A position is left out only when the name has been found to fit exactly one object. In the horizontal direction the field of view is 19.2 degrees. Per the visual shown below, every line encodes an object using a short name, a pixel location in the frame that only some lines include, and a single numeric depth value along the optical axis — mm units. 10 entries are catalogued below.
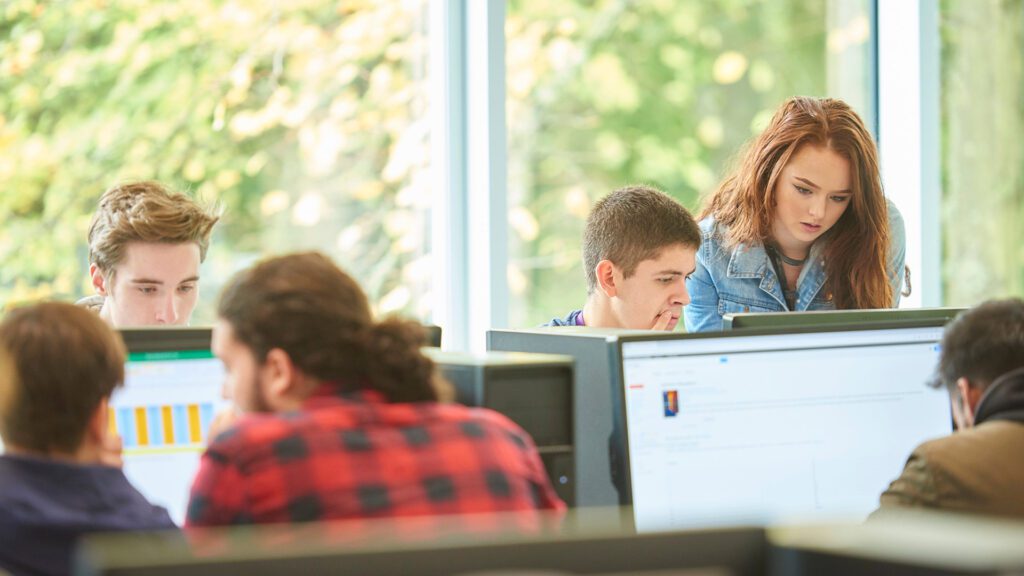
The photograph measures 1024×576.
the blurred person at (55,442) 3643
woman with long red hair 4709
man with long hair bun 3593
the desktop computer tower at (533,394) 3833
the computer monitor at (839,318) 4117
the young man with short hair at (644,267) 4538
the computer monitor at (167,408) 3887
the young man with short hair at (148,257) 4400
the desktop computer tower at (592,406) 3987
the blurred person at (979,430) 3813
